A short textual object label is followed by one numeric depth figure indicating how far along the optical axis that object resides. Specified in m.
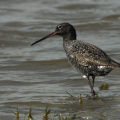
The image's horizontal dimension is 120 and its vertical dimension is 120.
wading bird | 17.19
